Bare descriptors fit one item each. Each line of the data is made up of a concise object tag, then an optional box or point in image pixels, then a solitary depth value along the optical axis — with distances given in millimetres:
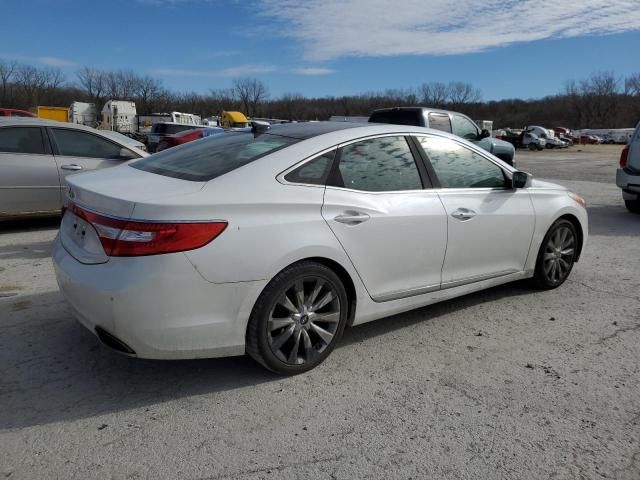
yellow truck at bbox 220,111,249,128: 45072
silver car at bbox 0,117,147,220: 6664
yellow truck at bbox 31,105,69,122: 41556
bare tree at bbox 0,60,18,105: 85875
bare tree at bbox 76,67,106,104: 94588
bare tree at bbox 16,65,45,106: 86756
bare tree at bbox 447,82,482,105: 133500
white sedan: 2646
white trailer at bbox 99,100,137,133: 47469
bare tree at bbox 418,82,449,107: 121200
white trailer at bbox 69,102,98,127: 49156
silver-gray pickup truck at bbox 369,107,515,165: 10352
